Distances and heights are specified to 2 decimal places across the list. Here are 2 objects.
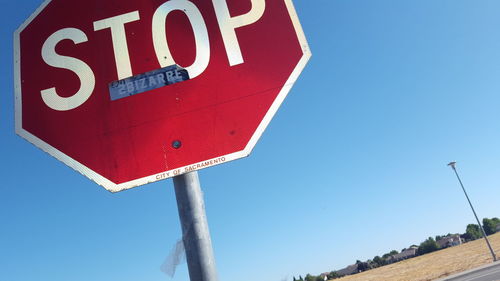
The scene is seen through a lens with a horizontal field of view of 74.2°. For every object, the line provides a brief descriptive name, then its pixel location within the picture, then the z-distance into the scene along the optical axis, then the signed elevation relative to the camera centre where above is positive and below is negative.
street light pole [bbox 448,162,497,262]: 24.08 +2.10
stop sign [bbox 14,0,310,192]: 1.40 +0.86
